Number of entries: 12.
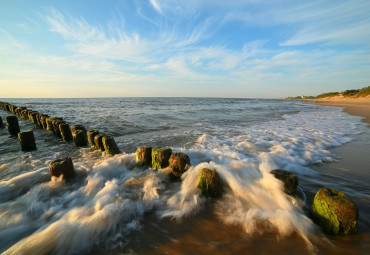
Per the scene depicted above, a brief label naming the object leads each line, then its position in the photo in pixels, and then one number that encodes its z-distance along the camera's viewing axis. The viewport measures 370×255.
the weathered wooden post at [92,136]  5.48
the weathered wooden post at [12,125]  7.87
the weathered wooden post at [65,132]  6.57
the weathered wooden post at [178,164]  3.39
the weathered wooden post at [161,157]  3.62
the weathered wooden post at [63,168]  3.33
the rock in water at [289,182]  2.64
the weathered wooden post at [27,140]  5.45
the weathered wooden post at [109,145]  4.82
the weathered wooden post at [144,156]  3.97
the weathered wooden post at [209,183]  2.86
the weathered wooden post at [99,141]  5.10
